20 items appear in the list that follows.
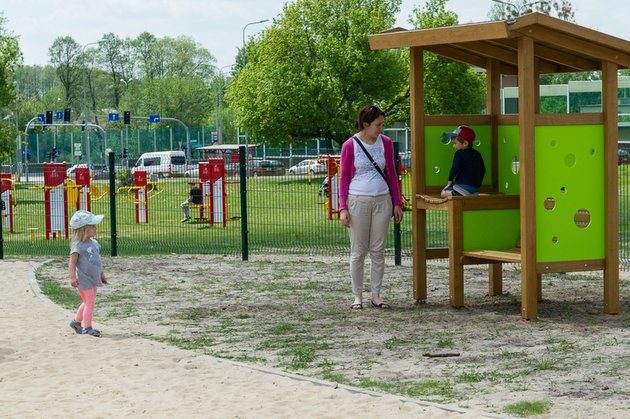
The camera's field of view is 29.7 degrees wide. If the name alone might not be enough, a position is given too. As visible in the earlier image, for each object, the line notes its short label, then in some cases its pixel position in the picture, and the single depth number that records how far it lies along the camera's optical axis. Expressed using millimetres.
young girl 10195
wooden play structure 10141
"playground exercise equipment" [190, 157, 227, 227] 25781
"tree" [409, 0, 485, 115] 54875
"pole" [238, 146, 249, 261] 17000
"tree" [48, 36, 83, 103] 122238
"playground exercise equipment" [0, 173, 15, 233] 26475
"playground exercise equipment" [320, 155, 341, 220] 23822
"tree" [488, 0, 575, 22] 83875
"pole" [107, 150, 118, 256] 18656
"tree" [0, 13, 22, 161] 43000
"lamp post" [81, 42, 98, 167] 75638
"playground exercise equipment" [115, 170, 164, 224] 27094
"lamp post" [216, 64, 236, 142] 88312
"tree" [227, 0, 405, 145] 53344
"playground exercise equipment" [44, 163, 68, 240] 23891
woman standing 10922
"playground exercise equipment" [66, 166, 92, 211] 25500
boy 11188
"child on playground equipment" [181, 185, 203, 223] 27312
